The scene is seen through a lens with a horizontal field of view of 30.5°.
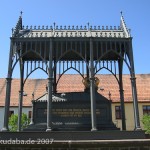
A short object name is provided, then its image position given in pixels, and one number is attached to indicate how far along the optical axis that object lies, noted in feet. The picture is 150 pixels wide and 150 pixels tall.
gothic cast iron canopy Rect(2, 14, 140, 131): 51.19
